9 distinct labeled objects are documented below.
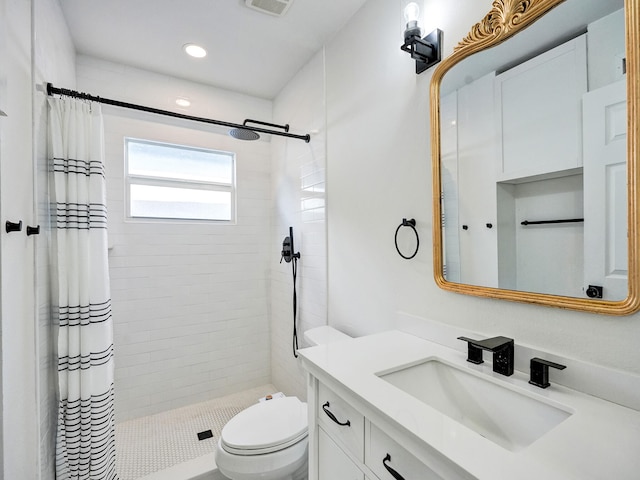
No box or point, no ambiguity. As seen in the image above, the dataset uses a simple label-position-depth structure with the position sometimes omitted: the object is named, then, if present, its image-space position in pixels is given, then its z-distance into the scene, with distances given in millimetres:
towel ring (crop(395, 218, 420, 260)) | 1364
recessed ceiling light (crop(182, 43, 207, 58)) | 2080
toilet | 1379
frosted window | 2404
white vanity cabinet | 718
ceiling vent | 1667
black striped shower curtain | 1459
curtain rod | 1490
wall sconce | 1235
